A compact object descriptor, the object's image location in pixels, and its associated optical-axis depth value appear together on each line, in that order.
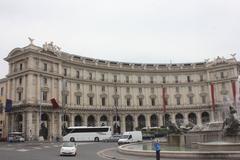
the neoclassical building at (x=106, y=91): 53.99
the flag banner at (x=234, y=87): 57.68
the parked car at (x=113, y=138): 47.05
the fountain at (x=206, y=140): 16.81
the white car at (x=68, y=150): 22.51
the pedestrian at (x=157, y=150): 16.37
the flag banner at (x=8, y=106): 49.13
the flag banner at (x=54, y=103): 50.60
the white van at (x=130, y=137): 38.17
